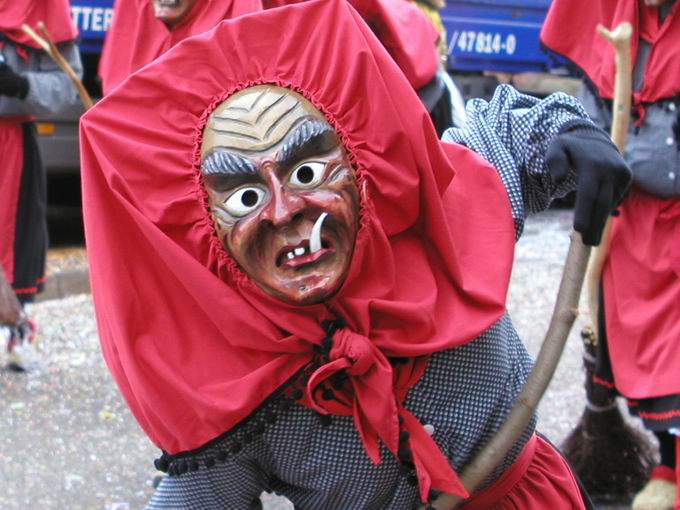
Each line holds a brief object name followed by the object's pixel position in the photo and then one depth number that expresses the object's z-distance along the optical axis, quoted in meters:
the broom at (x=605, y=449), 3.83
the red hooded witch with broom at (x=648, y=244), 3.33
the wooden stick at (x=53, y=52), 4.61
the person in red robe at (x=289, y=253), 1.79
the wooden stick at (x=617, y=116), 2.95
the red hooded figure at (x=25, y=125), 4.65
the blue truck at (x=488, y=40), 8.64
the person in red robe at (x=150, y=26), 3.57
